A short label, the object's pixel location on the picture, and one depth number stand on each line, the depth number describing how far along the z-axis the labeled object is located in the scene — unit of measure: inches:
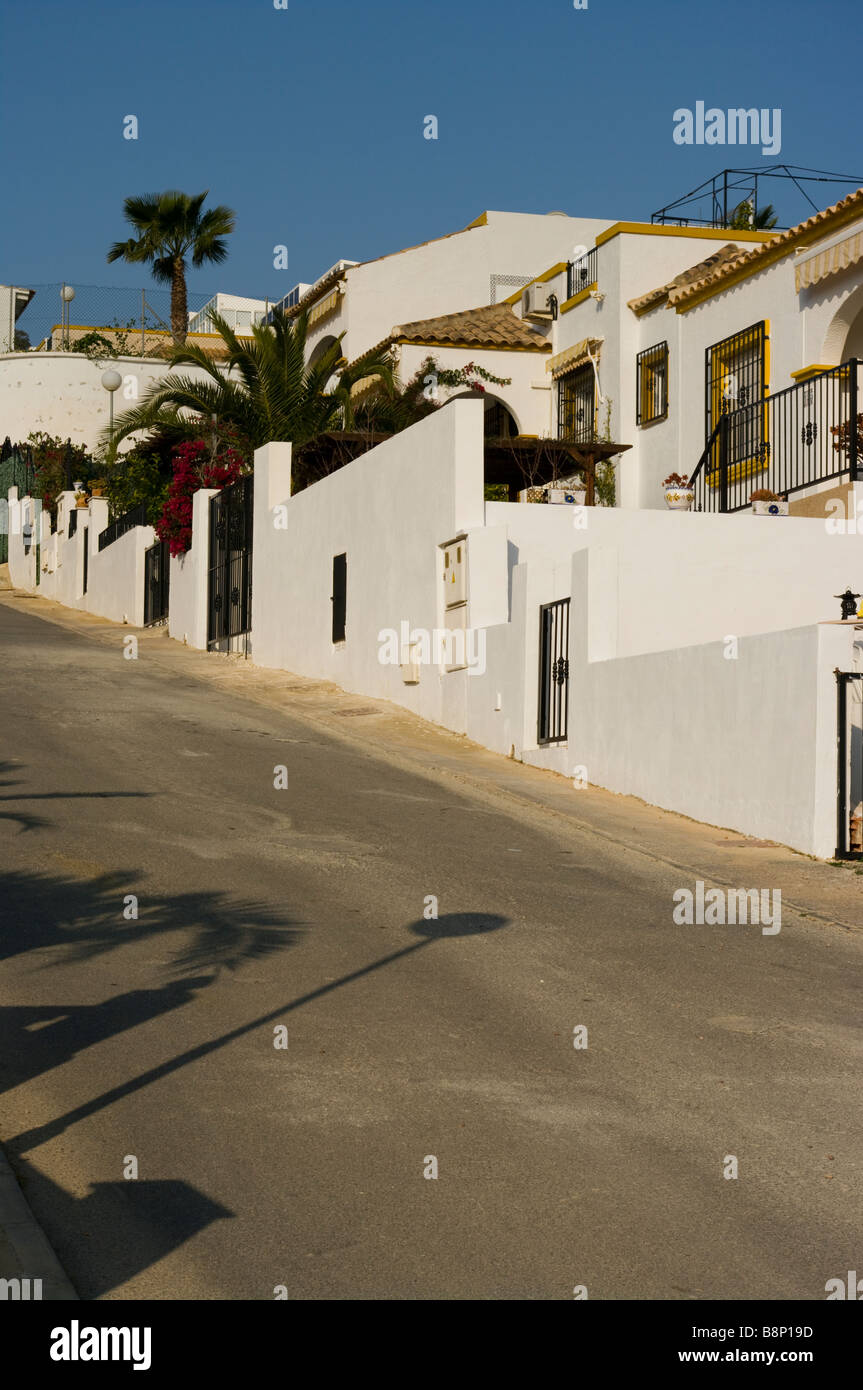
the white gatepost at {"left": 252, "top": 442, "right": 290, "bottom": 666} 965.8
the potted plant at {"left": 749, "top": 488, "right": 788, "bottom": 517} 738.8
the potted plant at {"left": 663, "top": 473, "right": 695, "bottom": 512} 756.0
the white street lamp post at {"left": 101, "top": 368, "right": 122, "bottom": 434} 1370.7
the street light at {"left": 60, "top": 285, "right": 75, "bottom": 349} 1916.8
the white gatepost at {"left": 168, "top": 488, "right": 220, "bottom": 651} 1080.2
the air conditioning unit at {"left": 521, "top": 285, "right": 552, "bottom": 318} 1189.1
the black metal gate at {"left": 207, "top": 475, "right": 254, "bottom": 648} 1028.5
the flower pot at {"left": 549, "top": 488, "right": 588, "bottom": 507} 756.0
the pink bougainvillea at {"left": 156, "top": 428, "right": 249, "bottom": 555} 1132.5
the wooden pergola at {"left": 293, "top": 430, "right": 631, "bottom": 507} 851.4
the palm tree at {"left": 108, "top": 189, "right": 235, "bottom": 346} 1760.6
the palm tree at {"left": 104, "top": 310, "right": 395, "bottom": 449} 1089.4
